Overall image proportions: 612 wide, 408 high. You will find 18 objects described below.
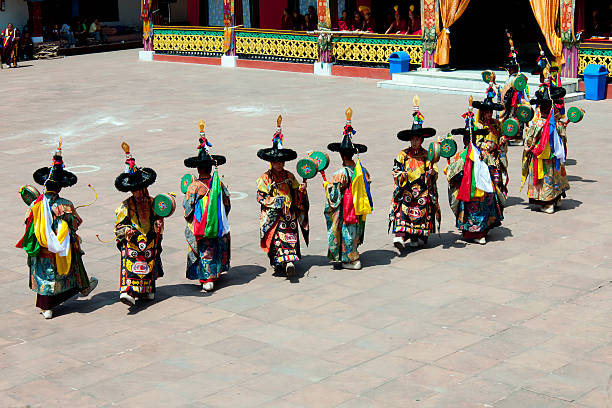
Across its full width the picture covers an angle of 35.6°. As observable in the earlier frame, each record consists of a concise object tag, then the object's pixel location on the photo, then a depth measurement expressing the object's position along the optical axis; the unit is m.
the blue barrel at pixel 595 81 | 21.83
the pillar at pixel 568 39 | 22.83
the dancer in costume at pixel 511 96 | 16.67
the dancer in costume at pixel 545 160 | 12.64
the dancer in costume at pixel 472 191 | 11.39
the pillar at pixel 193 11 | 36.88
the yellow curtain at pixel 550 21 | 23.00
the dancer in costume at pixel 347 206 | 10.62
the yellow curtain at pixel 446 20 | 25.28
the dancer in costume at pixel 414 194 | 11.27
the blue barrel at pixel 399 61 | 25.72
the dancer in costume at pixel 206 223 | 10.08
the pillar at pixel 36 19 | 37.59
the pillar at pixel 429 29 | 25.56
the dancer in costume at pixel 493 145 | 11.83
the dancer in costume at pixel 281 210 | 10.51
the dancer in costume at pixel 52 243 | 9.49
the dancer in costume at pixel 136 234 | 9.70
